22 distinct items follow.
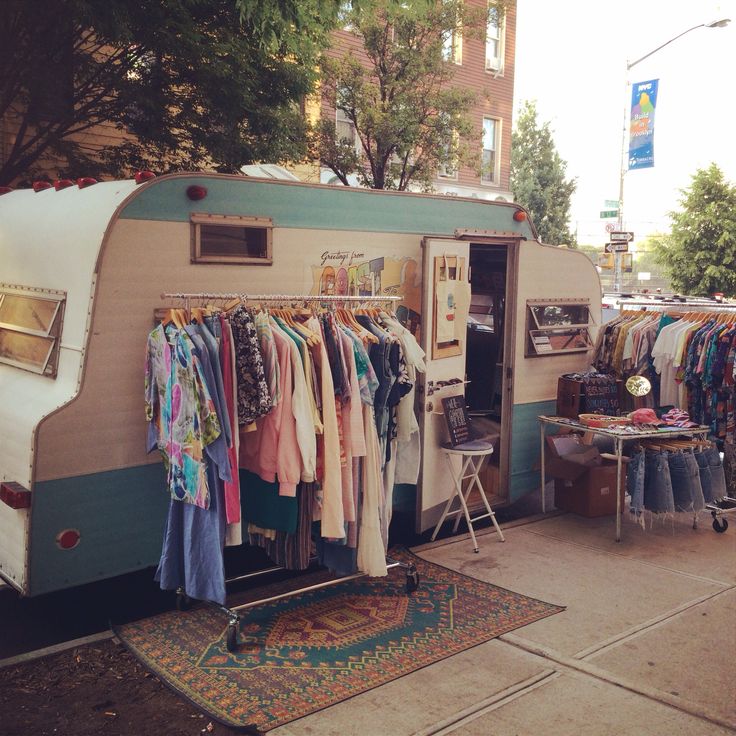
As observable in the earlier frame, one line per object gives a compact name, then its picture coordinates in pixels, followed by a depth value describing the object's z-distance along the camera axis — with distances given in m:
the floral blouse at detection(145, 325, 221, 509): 4.17
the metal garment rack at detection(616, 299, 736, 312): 8.69
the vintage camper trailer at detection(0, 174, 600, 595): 4.32
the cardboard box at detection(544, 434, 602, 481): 6.82
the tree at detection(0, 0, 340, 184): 7.28
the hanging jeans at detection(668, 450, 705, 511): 6.39
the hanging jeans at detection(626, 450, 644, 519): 6.31
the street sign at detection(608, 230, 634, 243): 16.84
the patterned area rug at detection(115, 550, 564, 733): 3.91
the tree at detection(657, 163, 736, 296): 21.25
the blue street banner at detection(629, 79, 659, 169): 16.66
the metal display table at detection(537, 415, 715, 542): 6.23
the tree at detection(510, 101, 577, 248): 34.50
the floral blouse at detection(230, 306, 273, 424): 4.37
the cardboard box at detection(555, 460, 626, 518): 6.85
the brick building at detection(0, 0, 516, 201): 20.06
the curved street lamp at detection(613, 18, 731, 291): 16.63
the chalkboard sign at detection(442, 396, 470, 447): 6.05
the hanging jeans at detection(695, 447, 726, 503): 6.55
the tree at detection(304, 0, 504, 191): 14.12
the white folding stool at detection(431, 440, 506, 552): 5.98
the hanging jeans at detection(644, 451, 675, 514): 6.31
